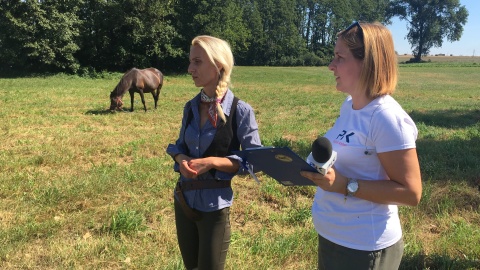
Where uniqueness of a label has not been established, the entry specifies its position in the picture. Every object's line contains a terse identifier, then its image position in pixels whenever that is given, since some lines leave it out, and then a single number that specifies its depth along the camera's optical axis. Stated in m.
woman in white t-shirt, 1.64
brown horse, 13.65
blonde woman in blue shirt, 2.49
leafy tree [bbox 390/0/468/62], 92.38
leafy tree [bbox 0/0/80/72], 30.36
